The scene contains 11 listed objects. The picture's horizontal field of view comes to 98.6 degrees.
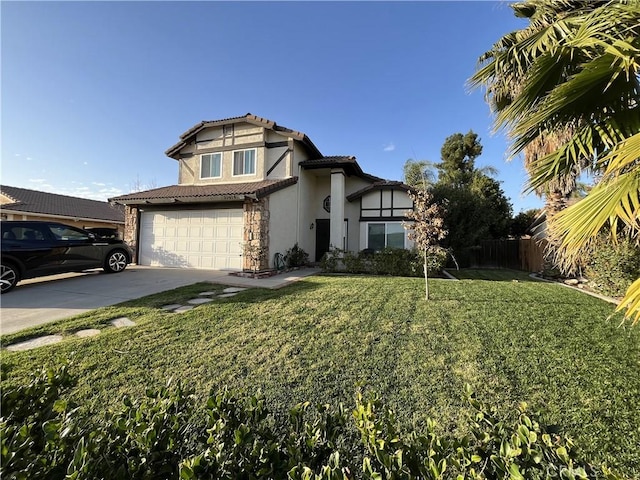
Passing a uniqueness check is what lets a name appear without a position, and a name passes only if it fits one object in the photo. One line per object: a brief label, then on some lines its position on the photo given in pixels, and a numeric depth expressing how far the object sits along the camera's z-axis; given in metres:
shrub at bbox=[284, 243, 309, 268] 12.47
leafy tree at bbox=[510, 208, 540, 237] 20.07
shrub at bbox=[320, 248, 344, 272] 11.80
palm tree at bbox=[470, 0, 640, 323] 2.43
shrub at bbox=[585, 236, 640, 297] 7.06
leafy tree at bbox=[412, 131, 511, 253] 15.47
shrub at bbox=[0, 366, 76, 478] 1.12
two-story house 11.30
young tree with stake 6.73
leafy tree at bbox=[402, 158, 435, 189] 24.55
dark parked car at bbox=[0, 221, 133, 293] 7.30
